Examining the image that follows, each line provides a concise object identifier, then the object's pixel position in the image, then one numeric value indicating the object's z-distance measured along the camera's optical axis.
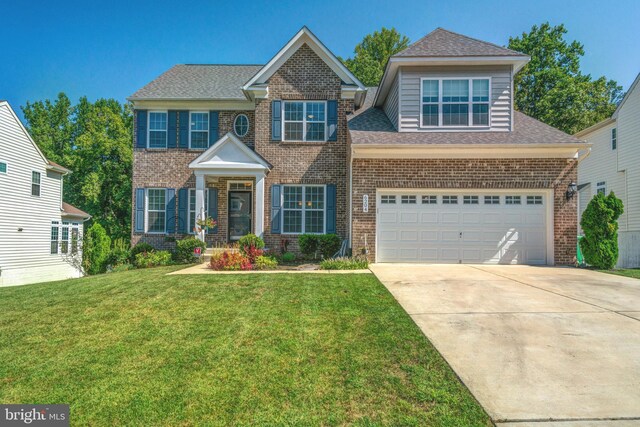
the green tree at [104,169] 27.89
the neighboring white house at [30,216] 17.88
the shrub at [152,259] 12.31
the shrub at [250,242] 11.17
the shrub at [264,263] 10.52
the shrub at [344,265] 10.09
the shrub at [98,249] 17.17
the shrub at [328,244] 12.37
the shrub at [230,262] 10.12
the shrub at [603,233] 10.58
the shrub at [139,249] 13.78
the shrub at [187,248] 12.73
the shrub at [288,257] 12.52
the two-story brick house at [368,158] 11.22
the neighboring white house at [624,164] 15.66
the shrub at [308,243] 12.41
